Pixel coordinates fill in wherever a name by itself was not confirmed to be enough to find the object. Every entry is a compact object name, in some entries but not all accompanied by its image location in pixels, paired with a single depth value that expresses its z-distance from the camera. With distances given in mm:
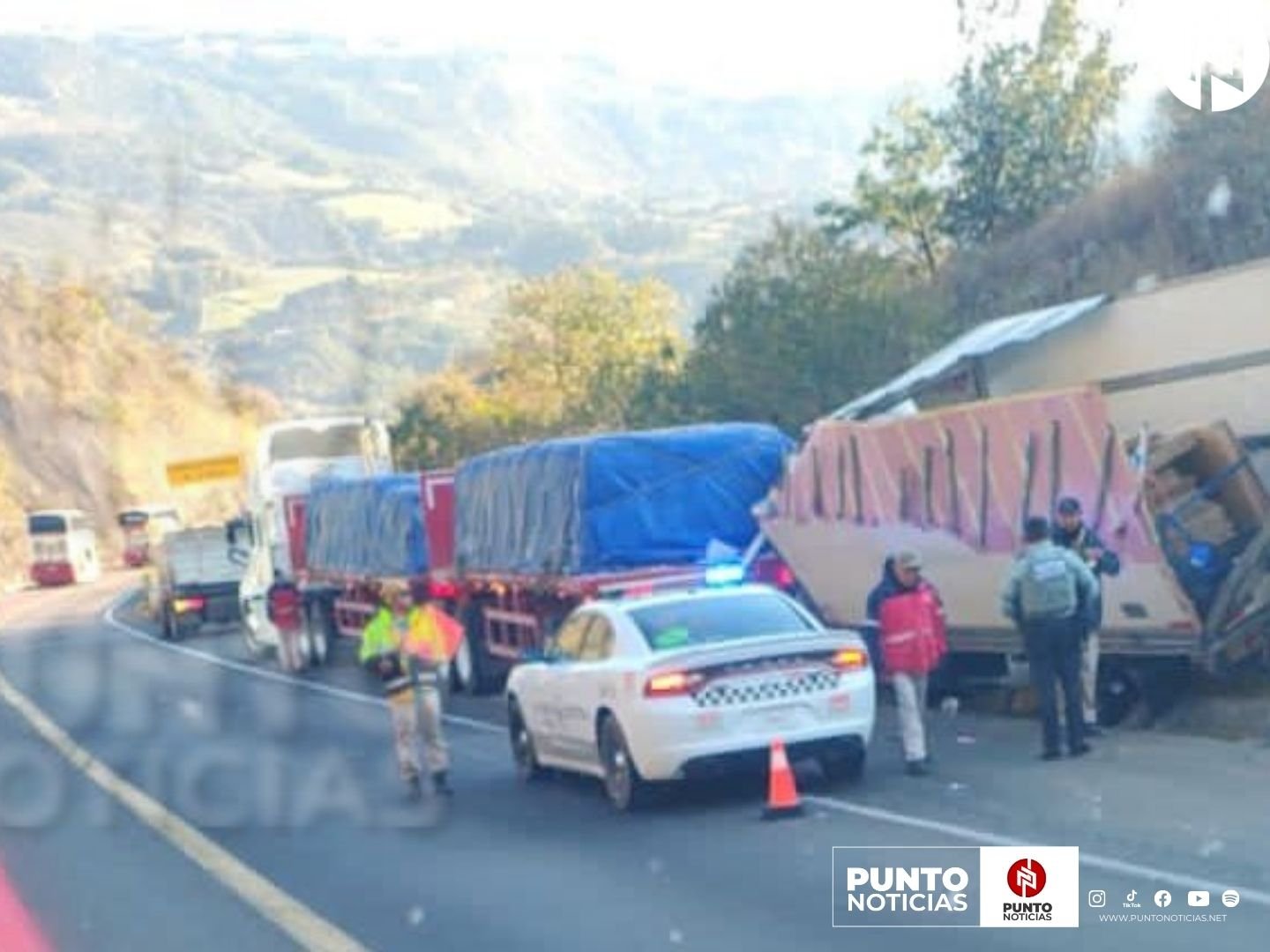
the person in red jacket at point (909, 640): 17438
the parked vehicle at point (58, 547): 105375
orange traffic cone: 15594
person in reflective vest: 18094
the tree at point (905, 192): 52375
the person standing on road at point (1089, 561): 18359
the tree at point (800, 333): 40250
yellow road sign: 60094
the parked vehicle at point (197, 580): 55562
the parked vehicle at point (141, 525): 85375
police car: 16188
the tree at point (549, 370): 66062
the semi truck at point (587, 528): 26438
